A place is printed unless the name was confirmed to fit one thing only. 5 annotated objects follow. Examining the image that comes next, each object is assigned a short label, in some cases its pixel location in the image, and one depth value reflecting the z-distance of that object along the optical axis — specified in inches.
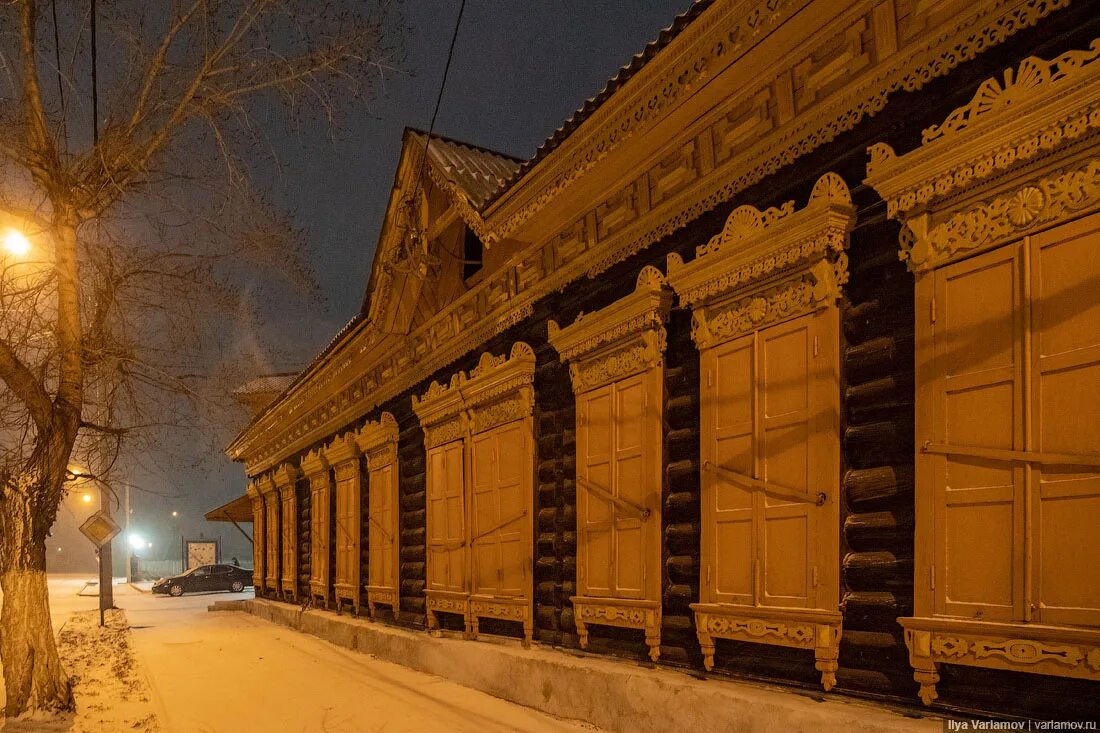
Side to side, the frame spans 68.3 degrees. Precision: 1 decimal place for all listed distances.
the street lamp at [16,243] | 352.2
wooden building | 138.9
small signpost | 666.8
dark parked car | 1337.4
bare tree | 322.3
